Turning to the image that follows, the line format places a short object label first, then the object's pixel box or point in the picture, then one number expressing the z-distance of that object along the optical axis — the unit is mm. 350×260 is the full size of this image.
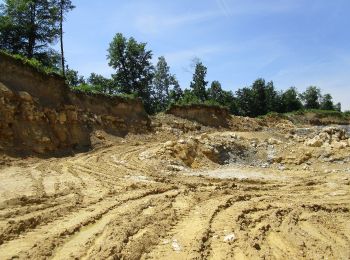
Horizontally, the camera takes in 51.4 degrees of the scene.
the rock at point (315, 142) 16516
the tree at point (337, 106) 81481
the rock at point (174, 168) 13105
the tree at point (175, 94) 50828
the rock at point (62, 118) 17750
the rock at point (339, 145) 15531
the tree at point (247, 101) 58875
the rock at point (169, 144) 15481
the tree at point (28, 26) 25312
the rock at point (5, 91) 15167
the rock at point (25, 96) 16014
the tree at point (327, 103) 75212
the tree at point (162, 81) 57619
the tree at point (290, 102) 64000
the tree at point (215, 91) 58066
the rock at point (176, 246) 5160
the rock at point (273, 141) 18109
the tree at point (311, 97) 75000
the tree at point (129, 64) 38562
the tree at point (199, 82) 52909
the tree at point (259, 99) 59062
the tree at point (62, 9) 27453
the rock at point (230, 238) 5625
